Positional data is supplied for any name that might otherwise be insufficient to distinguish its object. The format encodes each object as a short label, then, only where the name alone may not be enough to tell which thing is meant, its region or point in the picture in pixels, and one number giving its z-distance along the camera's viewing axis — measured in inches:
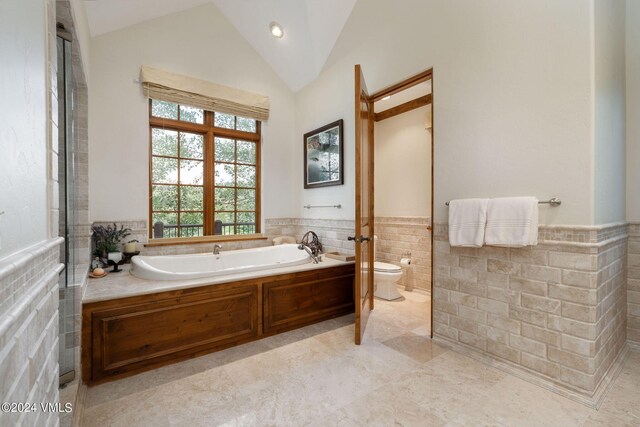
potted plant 107.8
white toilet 136.3
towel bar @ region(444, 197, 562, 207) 70.1
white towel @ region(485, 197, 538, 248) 71.7
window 131.3
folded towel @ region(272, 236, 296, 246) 153.0
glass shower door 65.3
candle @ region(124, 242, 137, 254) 114.7
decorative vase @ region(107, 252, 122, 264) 103.8
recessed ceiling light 135.0
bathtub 89.1
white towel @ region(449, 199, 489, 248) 79.5
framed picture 135.5
